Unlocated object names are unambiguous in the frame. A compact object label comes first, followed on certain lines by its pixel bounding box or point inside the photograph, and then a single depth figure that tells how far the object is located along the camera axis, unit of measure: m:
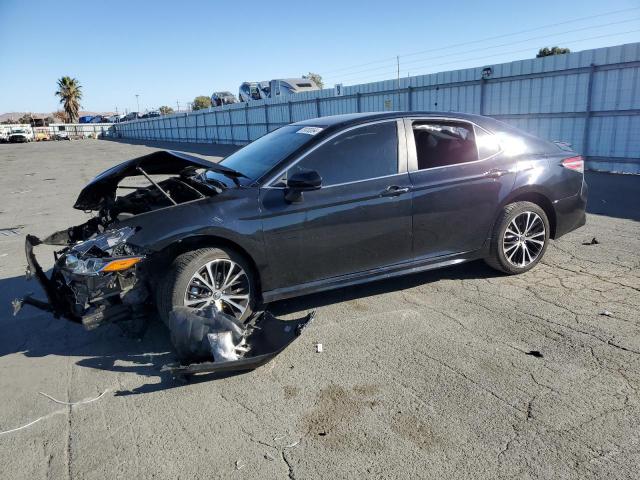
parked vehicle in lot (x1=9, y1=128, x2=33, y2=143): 58.44
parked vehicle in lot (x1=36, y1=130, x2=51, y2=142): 68.19
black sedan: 3.73
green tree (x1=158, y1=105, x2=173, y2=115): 107.49
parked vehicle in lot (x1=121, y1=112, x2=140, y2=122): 72.22
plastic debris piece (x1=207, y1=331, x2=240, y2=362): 3.41
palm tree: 89.56
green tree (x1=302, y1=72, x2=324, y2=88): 93.34
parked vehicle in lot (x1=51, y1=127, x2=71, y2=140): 68.75
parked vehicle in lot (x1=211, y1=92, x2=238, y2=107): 43.44
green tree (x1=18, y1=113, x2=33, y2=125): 102.25
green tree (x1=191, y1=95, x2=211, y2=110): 85.96
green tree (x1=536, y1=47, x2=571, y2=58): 47.40
